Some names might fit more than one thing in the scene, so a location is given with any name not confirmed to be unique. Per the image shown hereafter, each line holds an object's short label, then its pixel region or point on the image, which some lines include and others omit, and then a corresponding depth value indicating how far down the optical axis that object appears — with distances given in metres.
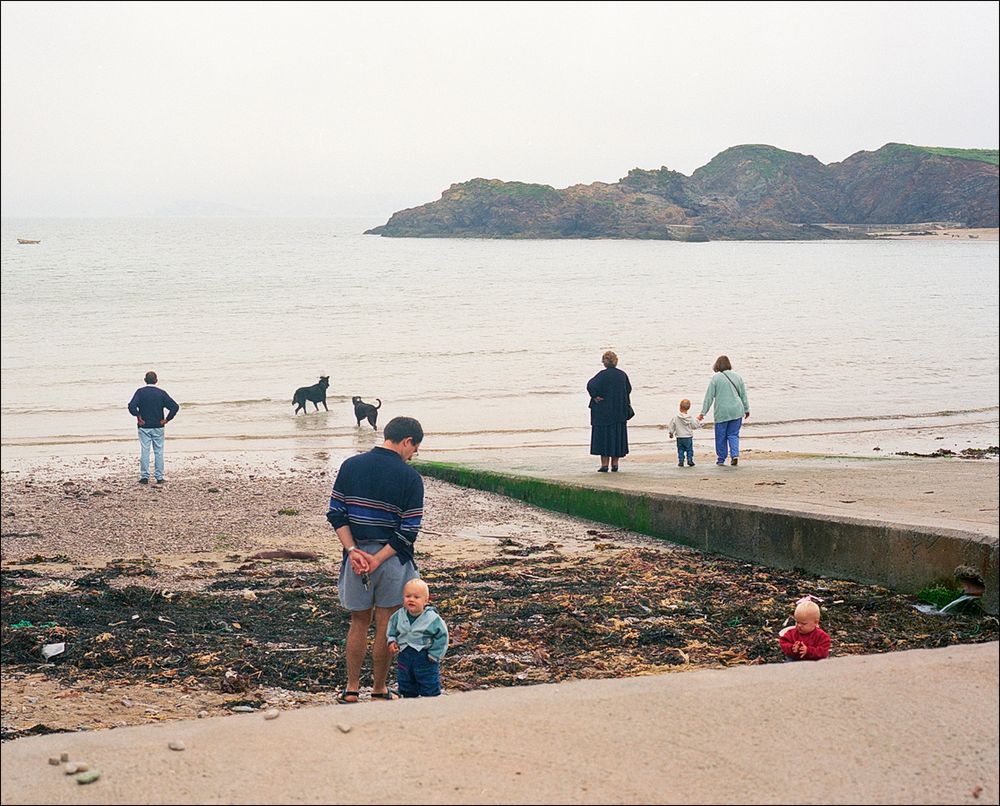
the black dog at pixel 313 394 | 24.81
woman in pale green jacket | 13.54
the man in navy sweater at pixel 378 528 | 5.54
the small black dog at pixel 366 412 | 22.53
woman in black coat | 13.38
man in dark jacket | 15.16
